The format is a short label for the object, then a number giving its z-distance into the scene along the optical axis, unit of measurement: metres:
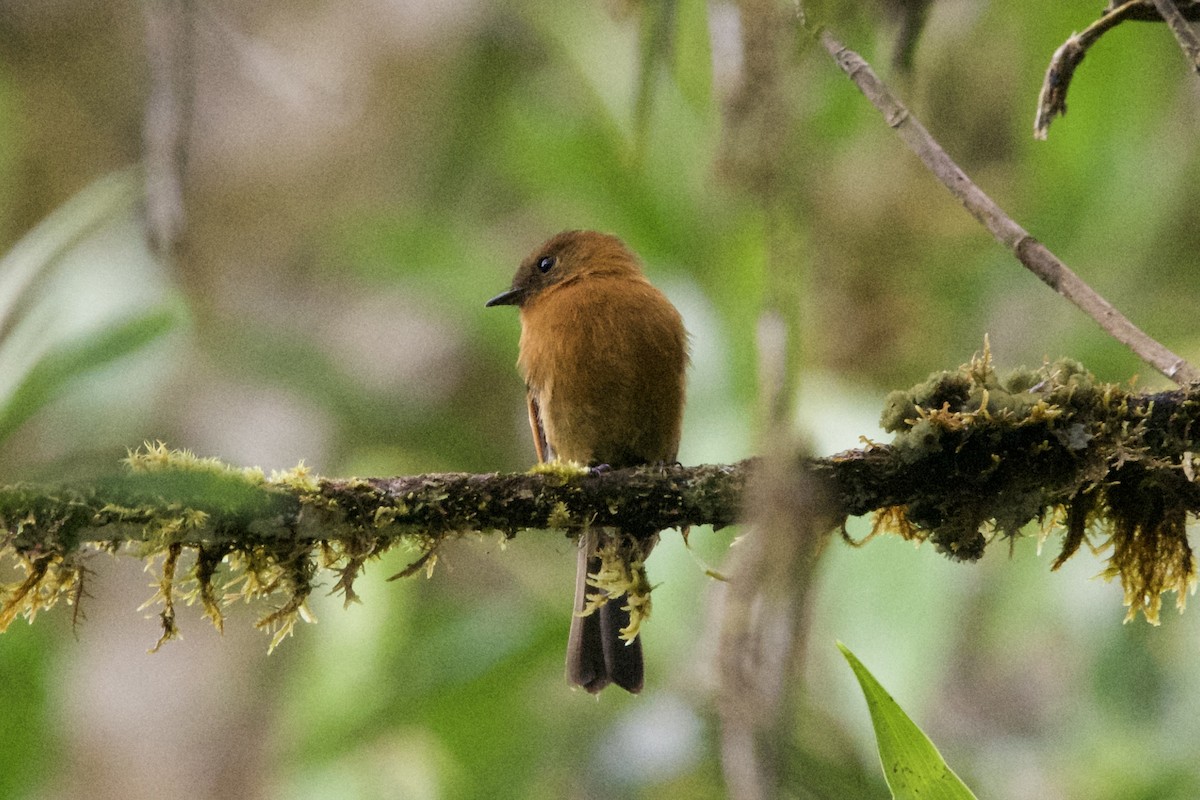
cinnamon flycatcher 6.96
